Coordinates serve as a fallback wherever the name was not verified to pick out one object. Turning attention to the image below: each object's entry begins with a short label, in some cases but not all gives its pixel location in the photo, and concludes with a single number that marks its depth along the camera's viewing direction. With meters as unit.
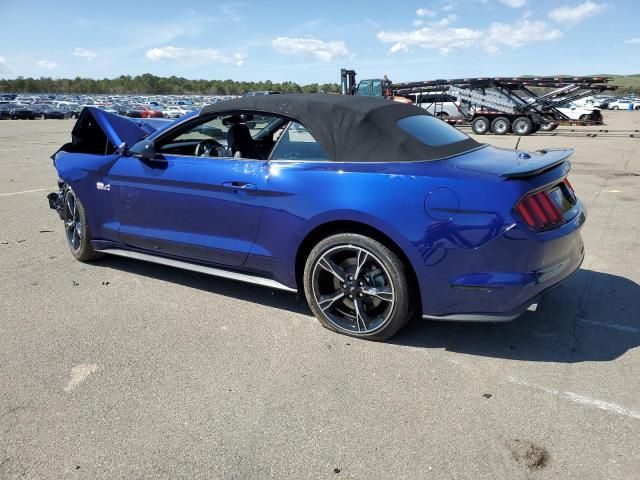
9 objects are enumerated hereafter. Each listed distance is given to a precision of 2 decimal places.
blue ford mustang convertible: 2.96
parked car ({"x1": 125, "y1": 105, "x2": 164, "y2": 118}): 40.94
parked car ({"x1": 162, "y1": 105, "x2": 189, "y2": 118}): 45.53
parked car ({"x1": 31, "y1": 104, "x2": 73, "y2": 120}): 47.31
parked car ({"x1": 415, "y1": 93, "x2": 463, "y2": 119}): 27.05
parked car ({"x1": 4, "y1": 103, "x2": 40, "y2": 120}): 45.69
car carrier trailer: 22.70
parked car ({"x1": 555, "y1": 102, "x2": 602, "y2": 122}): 29.75
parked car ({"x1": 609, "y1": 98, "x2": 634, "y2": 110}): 62.88
